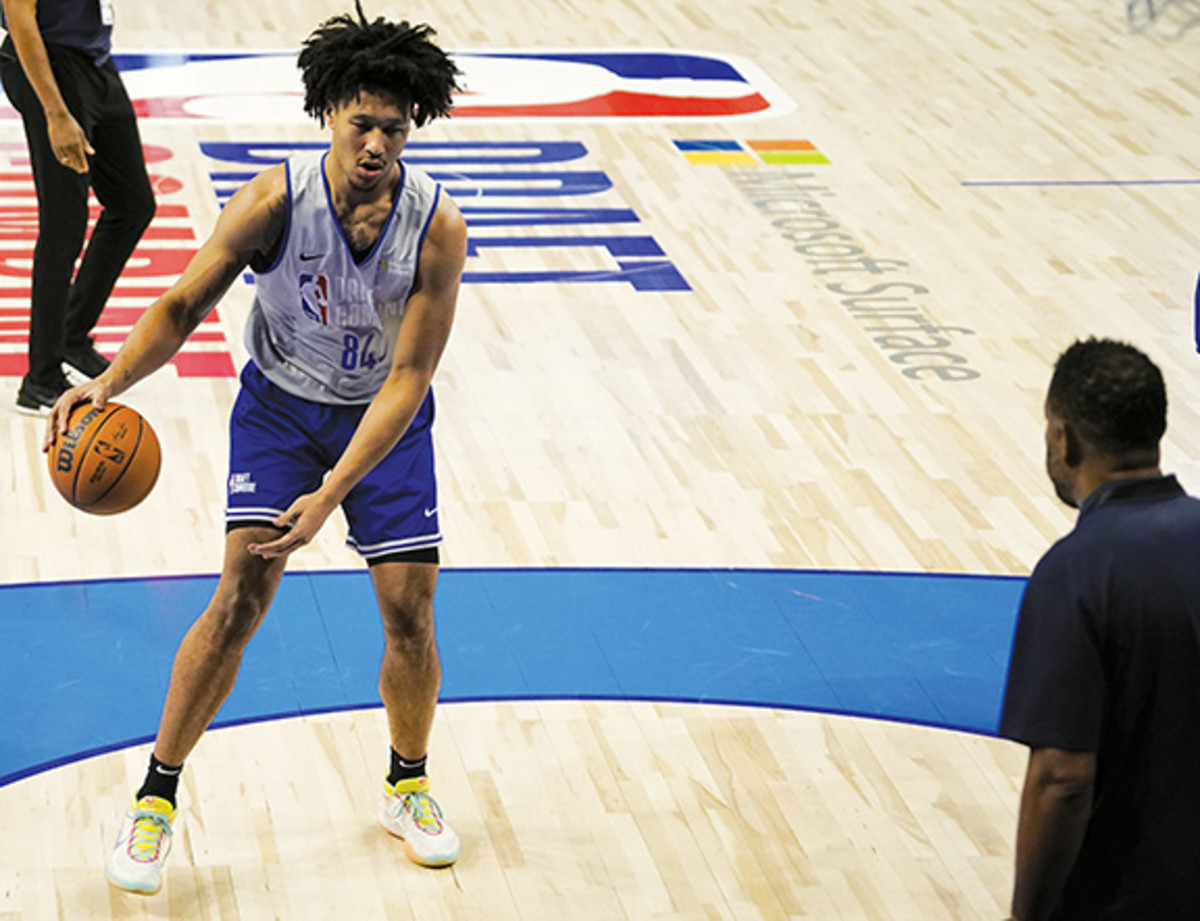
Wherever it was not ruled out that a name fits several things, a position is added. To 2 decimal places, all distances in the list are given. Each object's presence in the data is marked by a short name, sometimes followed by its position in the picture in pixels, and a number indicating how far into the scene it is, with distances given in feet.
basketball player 22.17
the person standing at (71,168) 33.78
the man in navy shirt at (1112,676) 15.14
